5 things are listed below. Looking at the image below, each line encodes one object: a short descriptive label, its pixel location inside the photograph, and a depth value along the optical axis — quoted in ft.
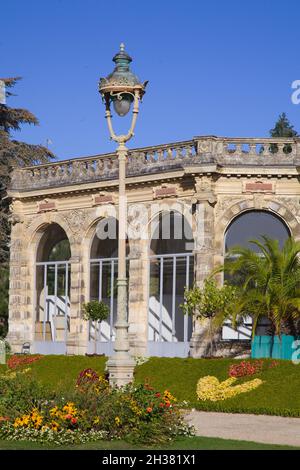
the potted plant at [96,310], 128.77
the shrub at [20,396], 55.67
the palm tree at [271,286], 105.50
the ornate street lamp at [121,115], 67.82
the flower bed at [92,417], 52.95
